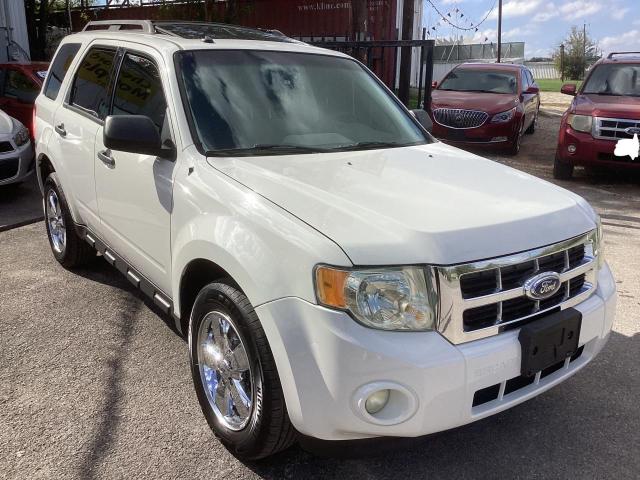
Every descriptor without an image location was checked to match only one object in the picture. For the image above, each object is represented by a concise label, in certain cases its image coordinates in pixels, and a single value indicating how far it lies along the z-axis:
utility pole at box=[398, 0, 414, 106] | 10.20
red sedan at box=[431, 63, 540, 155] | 10.82
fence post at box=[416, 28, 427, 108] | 8.66
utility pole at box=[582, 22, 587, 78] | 48.29
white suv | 2.12
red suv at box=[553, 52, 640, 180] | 8.38
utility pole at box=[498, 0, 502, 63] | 31.52
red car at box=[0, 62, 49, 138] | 9.20
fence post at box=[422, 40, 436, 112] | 8.05
